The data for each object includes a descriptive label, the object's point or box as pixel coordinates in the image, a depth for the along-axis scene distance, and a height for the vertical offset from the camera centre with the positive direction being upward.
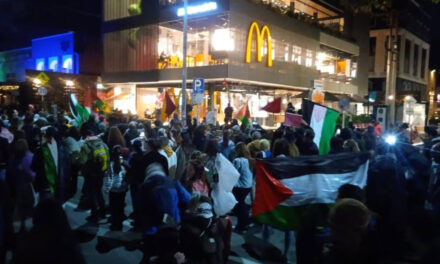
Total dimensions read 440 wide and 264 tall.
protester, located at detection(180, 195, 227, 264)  4.00 -1.42
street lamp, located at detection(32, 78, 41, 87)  28.19 +1.28
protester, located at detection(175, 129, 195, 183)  7.62 -1.07
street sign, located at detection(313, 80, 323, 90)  19.04 +0.92
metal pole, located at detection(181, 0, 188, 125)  15.84 +1.05
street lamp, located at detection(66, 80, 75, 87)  30.18 +1.34
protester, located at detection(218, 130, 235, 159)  8.50 -0.97
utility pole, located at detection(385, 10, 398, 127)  24.52 +1.78
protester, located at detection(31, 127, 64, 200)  6.55 -1.21
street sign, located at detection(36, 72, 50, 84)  18.00 +1.04
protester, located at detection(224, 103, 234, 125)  17.58 -0.42
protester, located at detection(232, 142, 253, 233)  6.83 -1.46
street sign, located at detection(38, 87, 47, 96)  18.80 +0.42
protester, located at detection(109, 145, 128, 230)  6.79 -1.64
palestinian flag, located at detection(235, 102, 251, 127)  13.77 -0.48
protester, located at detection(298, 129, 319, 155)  8.23 -0.86
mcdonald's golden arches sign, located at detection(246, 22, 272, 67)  23.78 +4.10
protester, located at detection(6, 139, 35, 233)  5.91 -1.30
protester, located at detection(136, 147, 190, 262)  4.27 -1.17
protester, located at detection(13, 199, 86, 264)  2.68 -1.04
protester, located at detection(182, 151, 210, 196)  5.31 -1.09
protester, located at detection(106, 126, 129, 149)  7.65 -0.75
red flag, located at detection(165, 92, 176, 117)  13.12 -0.18
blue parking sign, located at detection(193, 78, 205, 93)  14.62 +0.64
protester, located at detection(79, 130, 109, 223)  7.24 -1.30
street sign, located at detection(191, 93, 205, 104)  14.33 +0.17
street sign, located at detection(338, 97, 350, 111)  12.73 +0.05
